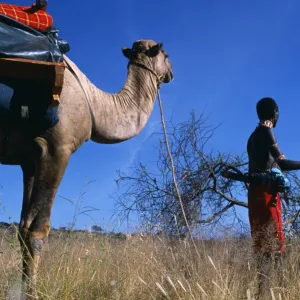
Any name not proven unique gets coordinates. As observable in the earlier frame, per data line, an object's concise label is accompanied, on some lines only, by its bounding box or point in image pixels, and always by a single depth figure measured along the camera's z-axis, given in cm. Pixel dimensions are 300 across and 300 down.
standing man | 490
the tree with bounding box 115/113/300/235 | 1061
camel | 468
